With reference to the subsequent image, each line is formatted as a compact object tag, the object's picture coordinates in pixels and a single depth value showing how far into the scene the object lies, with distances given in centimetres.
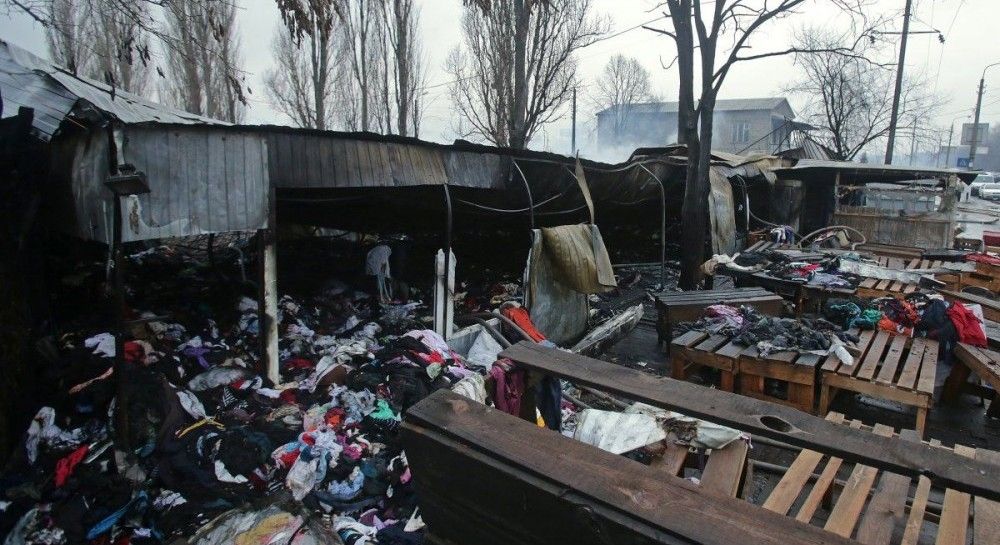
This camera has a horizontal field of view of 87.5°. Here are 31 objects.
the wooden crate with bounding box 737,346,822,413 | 487
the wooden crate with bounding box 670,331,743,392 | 522
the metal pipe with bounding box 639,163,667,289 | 962
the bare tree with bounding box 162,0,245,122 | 1897
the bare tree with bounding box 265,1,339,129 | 1975
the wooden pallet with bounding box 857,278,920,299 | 709
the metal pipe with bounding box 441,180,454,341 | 593
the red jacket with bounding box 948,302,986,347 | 524
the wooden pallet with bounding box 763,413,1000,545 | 198
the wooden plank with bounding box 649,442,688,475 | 211
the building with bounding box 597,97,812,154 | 4031
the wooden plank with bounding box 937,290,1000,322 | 632
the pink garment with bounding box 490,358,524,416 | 206
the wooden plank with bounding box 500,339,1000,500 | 120
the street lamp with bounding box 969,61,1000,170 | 3441
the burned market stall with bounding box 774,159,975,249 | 1214
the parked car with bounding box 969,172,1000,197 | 3744
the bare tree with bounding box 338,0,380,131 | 1909
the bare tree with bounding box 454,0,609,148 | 1411
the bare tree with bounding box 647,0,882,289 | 903
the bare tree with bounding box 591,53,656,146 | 3894
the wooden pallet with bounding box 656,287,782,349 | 669
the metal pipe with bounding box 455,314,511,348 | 607
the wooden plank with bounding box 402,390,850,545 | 104
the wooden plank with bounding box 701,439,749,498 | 171
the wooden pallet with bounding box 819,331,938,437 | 441
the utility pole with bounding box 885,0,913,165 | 1837
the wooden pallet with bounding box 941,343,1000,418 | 464
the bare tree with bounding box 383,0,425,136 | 1836
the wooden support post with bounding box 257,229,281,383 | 470
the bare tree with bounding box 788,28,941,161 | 2469
